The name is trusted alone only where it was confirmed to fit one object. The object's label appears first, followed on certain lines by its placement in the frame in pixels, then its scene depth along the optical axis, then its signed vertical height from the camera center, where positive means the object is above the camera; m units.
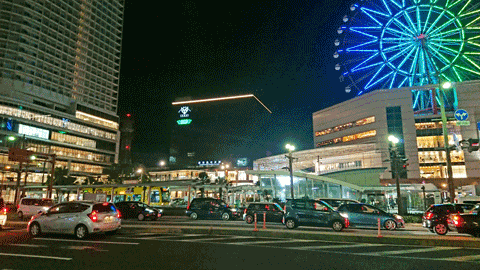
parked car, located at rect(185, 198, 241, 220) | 27.28 -1.53
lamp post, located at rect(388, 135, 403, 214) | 27.20 +2.50
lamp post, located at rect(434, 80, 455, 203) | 19.23 +2.22
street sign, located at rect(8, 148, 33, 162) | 32.66 +3.58
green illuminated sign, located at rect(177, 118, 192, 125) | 145.12 +30.92
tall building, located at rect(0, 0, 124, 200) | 80.81 +31.99
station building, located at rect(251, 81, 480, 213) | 69.31 +11.59
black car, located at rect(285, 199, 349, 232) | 17.91 -1.30
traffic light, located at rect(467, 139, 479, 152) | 18.78 +2.85
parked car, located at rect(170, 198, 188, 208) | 38.42 -1.39
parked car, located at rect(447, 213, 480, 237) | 14.66 -1.35
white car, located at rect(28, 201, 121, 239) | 13.60 -1.22
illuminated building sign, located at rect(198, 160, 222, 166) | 115.25 +10.06
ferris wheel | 55.25 +27.10
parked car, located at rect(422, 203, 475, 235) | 16.83 -1.13
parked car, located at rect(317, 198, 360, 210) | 23.88 -0.64
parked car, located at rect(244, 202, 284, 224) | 22.66 -1.38
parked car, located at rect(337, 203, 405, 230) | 19.20 -1.39
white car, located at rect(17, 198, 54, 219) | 26.09 -1.32
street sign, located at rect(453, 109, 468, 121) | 20.86 +4.96
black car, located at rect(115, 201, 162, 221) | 25.77 -1.56
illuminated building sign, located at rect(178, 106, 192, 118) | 147.12 +35.69
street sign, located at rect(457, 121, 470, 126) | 20.26 +4.36
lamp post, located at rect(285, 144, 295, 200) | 36.44 +5.01
